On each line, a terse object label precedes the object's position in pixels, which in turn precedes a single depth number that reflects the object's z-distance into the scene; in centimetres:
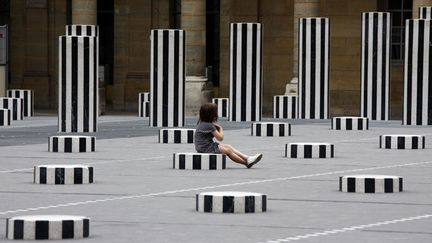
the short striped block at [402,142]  2941
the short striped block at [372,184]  1964
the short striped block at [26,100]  4762
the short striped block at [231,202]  1688
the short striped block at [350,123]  3759
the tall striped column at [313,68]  4397
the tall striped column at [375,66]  4328
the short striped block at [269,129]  3416
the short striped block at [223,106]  4612
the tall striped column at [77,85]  3597
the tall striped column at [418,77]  4088
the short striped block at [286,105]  4550
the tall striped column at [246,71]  4144
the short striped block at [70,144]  2825
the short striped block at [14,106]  4421
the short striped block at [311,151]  2673
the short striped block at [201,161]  2389
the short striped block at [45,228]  1437
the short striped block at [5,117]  4025
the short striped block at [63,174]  2102
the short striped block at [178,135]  3114
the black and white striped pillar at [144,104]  4688
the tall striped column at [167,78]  3841
